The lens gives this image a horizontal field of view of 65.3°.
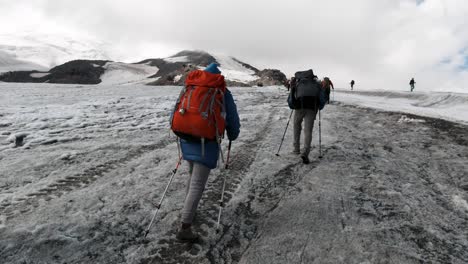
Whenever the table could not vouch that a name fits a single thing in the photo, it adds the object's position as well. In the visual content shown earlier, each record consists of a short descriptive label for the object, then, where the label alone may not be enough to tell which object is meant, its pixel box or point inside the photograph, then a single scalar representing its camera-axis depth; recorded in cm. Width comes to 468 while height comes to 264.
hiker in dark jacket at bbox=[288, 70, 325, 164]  829
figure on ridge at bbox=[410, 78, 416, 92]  4578
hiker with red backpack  459
